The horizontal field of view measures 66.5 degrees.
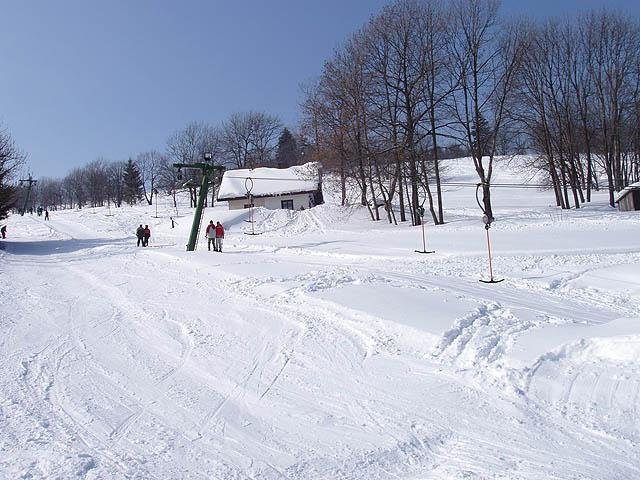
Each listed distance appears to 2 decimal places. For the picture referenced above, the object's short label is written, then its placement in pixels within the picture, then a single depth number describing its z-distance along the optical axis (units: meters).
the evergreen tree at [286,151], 87.44
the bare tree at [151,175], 99.91
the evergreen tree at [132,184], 99.12
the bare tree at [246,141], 83.12
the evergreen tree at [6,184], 31.58
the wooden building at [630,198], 32.19
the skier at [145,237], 30.07
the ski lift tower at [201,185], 25.09
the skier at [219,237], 24.33
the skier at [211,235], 24.75
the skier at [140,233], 29.67
